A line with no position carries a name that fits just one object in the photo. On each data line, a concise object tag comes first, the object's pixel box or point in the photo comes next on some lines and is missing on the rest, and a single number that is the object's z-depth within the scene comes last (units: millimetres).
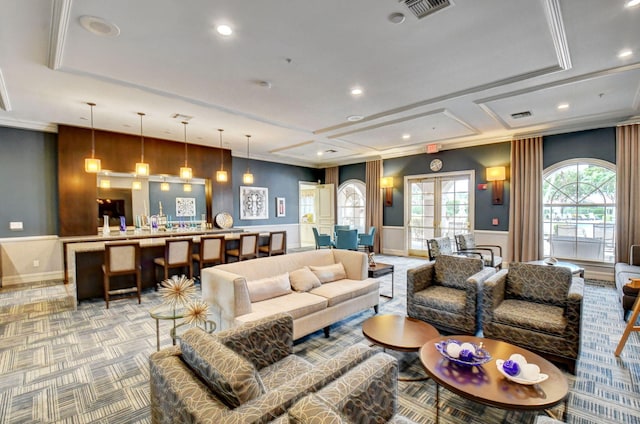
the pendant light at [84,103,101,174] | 4680
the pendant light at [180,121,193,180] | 5816
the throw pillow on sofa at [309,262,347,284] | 3803
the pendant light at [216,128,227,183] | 6613
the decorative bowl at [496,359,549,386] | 1748
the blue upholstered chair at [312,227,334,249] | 8055
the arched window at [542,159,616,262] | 5574
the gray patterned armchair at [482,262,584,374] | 2557
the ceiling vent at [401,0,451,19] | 2256
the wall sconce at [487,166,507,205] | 6525
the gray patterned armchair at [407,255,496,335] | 3095
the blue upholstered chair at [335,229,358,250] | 7352
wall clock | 7680
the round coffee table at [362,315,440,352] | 2389
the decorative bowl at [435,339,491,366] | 1954
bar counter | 4328
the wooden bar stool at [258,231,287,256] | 6082
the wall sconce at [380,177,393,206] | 8578
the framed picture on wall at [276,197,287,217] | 9399
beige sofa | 2818
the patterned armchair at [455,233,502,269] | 5227
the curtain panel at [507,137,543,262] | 6125
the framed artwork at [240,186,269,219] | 8516
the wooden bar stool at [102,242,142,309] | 4243
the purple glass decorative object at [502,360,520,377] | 1820
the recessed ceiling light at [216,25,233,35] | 2567
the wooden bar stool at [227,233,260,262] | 5640
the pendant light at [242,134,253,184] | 6992
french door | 7358
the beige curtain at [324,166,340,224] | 10039
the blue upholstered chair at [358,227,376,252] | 7914
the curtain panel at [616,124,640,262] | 5117
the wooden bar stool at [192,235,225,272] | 5234
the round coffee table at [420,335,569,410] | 1631
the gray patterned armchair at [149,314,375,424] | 1182
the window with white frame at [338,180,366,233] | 9609
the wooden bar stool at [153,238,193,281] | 4797
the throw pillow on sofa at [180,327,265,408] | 1231
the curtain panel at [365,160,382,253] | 8883
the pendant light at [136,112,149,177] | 5250
